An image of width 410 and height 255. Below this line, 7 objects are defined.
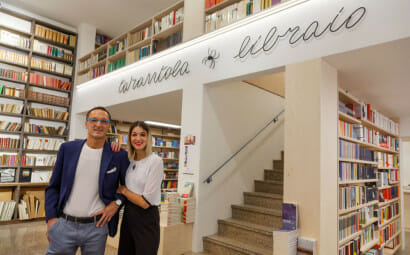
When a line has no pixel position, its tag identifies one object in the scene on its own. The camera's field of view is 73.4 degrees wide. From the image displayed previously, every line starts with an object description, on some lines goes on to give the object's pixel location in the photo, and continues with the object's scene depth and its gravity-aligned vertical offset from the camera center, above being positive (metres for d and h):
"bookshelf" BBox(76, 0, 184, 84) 4.69 +2.22
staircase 3.57 -0.87
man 1.69 -0.24
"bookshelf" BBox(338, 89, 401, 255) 3.32 -0.18
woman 1.91 -0.29
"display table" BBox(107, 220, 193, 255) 3.55 -1.05
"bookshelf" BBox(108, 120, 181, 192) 8.59 +0.37
